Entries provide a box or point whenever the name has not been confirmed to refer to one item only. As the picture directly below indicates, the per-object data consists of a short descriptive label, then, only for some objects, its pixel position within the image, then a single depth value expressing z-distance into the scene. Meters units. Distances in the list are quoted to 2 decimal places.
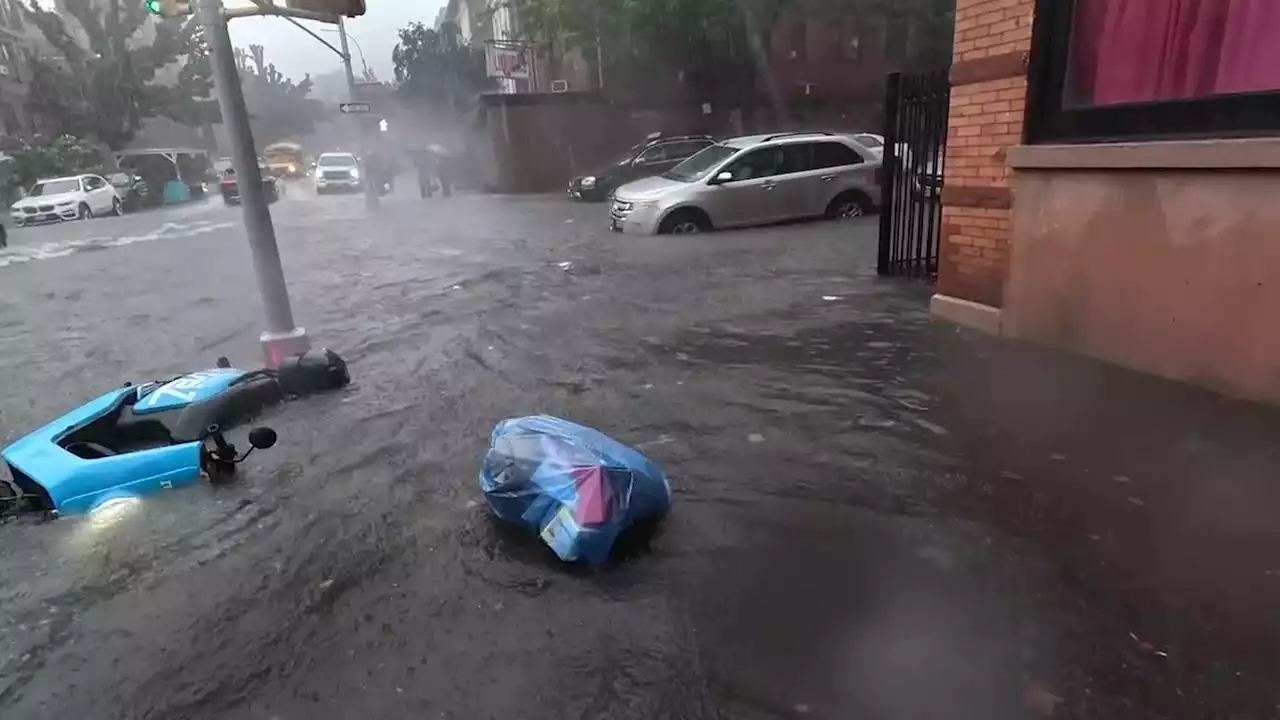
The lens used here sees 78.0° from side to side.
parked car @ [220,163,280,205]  30.64
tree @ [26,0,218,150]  39.12
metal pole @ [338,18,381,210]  25.55
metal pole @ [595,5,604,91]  25.83
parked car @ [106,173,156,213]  30.45
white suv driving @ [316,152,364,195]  34.62
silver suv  13.61
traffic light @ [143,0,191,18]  5.52
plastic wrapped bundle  3.21
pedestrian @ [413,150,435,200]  29.86
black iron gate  8.25
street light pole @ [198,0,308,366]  5.57
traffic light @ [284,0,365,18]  5.38
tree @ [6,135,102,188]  31.69
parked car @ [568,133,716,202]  22.05
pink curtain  4.29
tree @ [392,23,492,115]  40.34
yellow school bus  46.12
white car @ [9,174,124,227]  24.69
